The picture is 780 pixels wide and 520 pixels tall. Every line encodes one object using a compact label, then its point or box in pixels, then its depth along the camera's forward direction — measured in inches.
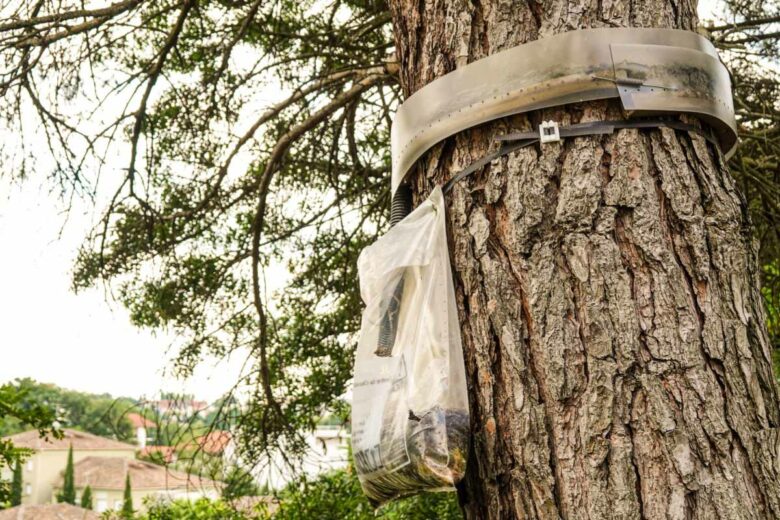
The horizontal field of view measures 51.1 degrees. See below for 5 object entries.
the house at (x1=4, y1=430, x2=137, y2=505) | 1454.2
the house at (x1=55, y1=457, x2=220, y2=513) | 1272.1
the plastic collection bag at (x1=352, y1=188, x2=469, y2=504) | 49.4
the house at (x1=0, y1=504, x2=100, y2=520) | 813.2
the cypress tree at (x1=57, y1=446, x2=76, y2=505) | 1330.0
